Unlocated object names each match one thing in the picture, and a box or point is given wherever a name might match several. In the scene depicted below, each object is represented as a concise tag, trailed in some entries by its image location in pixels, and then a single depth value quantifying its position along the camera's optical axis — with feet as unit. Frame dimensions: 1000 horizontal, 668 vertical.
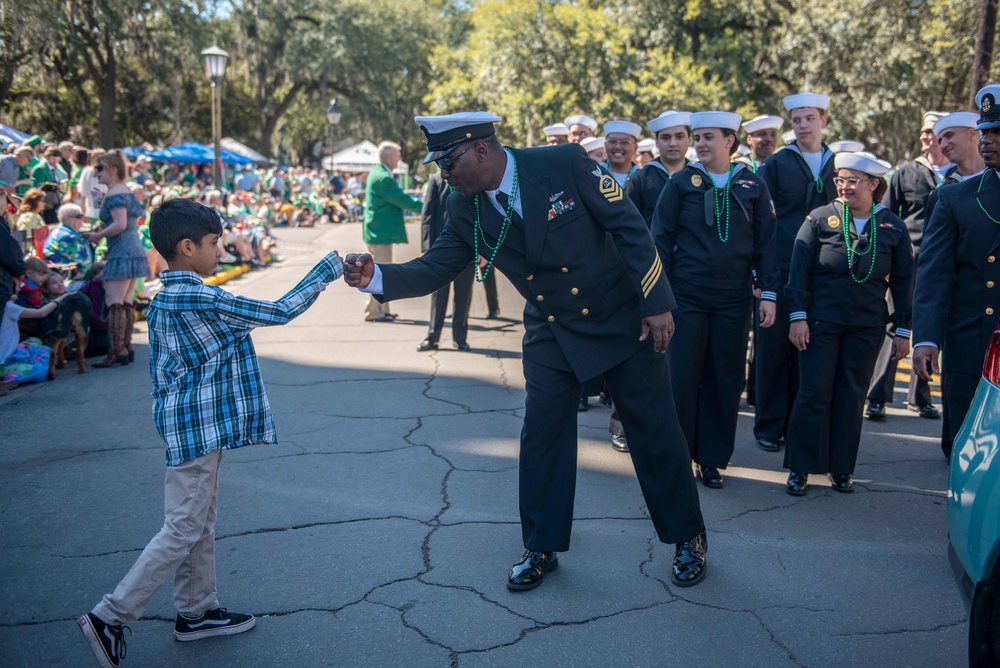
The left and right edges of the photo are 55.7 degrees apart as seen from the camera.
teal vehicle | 9.08
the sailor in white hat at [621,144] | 24.11
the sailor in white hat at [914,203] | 23.94
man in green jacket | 35.14
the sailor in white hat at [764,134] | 25.09
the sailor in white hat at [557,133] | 31.12
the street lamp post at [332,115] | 110.93
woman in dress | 27.04
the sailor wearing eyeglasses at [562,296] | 12.78
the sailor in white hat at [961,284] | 14.66
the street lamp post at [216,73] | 61.93
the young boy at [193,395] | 11.00
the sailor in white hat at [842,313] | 17.46
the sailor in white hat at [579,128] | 27.84
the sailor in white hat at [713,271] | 17.44
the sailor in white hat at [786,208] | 20.72
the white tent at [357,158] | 130.31
